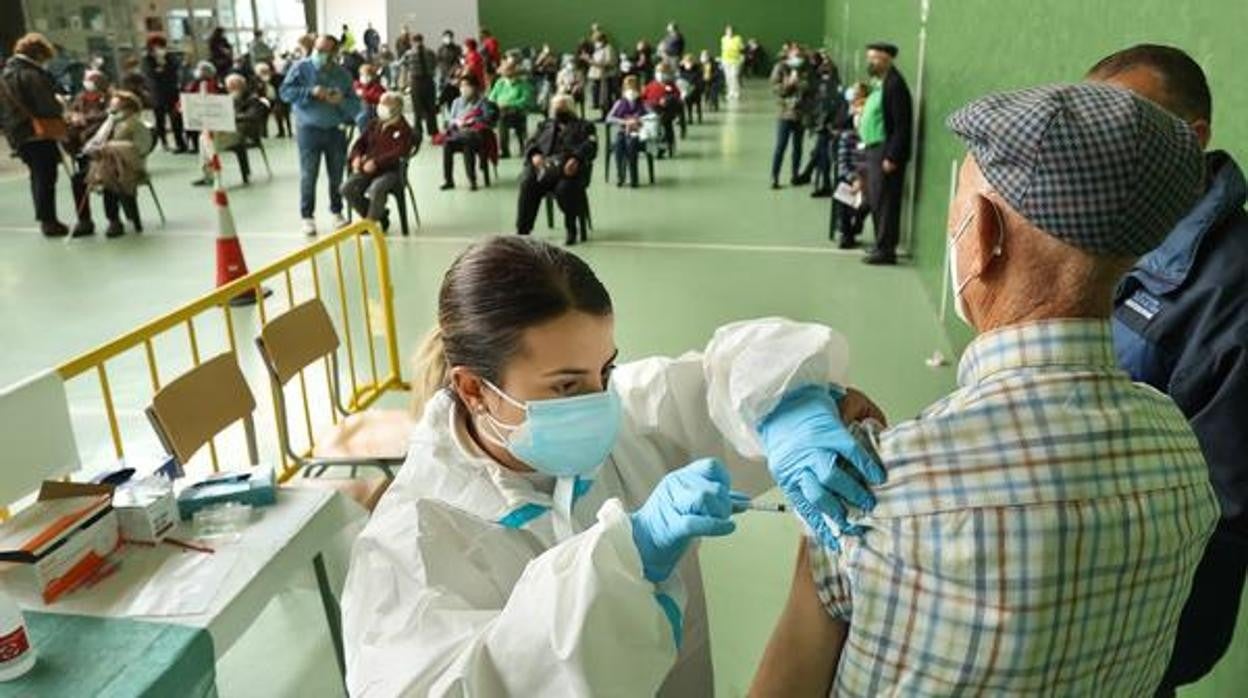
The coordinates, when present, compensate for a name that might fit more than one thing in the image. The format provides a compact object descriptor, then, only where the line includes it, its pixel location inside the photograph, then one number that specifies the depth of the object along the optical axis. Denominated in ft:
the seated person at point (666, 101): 35.88
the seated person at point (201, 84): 34.19
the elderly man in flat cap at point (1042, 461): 2.64
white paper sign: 19.67
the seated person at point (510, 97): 36.86
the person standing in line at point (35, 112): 23.89
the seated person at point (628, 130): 31.14
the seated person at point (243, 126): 32.09
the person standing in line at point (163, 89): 39.78
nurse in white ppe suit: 3.19
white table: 5.94
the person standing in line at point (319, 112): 24.53
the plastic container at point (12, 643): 5.18
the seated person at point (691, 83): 45.23
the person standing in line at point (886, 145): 20.25
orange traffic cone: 18.70
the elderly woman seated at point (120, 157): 24.14
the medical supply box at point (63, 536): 5.99
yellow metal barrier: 8.99
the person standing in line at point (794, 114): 30.12
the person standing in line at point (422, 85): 41.37
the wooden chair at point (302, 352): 10.02
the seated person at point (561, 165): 23.62
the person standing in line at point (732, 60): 57.98
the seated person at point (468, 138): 31.17
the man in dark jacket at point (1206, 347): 4.64
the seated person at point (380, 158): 24.14
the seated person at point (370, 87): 37.17
